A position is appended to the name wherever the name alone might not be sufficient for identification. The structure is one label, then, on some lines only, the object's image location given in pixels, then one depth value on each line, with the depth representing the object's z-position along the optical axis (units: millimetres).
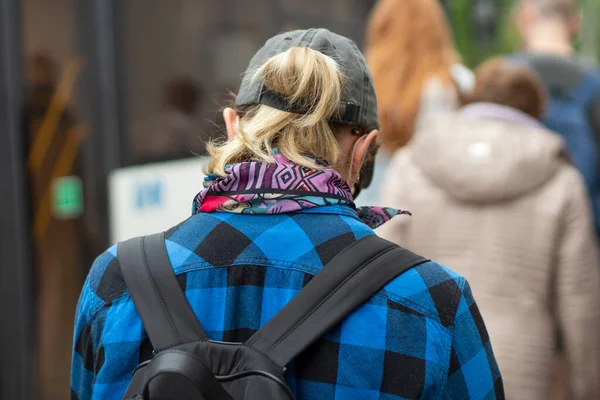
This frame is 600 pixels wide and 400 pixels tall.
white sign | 8219
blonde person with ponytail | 2850
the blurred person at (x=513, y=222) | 6199
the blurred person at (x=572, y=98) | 7359
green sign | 7699
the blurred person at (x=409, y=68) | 7879
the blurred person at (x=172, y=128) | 8461
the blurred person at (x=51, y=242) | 7473
